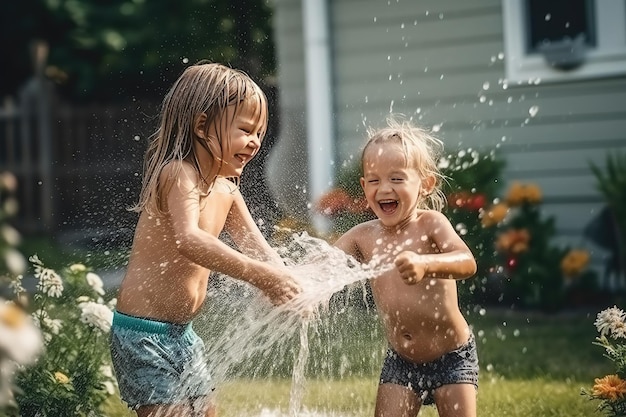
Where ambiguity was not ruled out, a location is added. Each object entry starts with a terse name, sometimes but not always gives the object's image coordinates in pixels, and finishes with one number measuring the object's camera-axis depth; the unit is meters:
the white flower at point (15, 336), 2.02
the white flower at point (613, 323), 5.02
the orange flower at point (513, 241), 10.67
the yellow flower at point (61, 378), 5.56
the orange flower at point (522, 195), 10.99
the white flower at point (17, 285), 5.75
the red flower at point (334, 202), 9.59
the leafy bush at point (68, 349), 5.49
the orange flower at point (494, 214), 10.55
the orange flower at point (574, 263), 10.69
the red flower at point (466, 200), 10.37
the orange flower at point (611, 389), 4.98
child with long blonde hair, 4.72
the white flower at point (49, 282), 5.82
